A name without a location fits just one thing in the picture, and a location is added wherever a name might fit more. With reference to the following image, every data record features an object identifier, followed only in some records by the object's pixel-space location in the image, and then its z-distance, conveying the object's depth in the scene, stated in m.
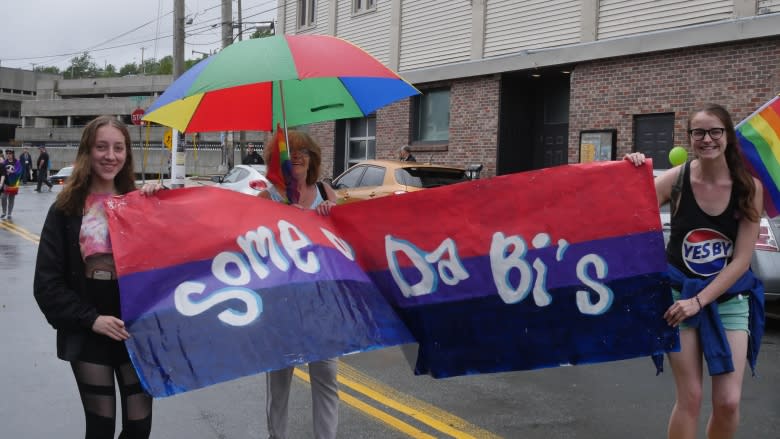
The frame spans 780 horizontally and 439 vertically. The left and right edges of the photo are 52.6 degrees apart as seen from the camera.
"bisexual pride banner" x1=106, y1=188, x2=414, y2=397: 3.28
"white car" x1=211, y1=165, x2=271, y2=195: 15.95
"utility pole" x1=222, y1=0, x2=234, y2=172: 25.09
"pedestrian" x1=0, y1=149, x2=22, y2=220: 21.08
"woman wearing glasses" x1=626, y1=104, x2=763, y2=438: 3.64
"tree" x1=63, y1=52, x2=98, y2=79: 139.88
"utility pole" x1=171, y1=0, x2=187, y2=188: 20.92
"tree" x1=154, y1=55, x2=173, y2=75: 119.92
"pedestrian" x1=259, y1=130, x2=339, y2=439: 4.02
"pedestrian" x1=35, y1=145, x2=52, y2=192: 34.34
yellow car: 13.19
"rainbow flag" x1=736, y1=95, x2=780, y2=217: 3.90
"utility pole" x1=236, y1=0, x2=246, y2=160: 31.58
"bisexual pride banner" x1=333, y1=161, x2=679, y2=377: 3.75
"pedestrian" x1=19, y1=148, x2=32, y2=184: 39.82
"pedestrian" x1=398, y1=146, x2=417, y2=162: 17.61
